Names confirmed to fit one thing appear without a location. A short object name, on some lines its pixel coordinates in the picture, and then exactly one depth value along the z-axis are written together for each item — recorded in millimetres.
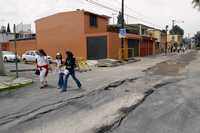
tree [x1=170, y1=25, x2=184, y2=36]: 78232
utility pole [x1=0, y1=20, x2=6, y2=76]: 9631
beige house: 37856
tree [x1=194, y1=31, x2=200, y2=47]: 66377
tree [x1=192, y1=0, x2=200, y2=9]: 17730
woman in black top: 6867
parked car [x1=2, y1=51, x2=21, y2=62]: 20102
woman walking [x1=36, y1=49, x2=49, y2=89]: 7393
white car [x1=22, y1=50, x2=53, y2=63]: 19528
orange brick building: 19173
